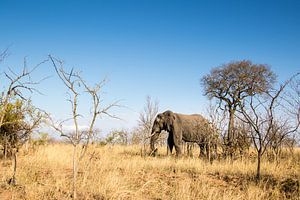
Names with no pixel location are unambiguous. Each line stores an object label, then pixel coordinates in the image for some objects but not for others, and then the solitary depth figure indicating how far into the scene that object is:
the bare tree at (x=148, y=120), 20.48
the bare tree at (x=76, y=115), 4.57
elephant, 13.45
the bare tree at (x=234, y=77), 22.37
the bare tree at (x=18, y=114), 5.26
